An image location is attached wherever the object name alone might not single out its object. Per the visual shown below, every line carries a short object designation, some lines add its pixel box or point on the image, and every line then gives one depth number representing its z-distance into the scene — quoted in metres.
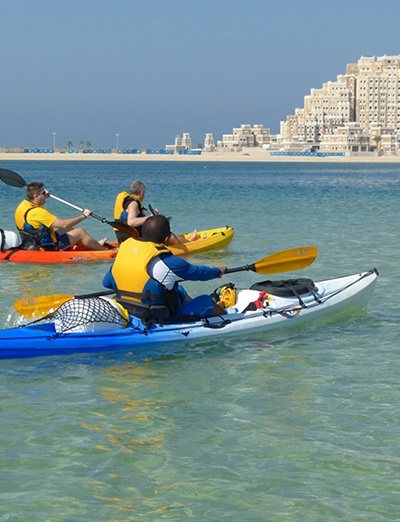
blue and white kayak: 7.12
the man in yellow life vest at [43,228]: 12.04
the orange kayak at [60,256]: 12.76
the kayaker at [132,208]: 12.27
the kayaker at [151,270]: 7.14
